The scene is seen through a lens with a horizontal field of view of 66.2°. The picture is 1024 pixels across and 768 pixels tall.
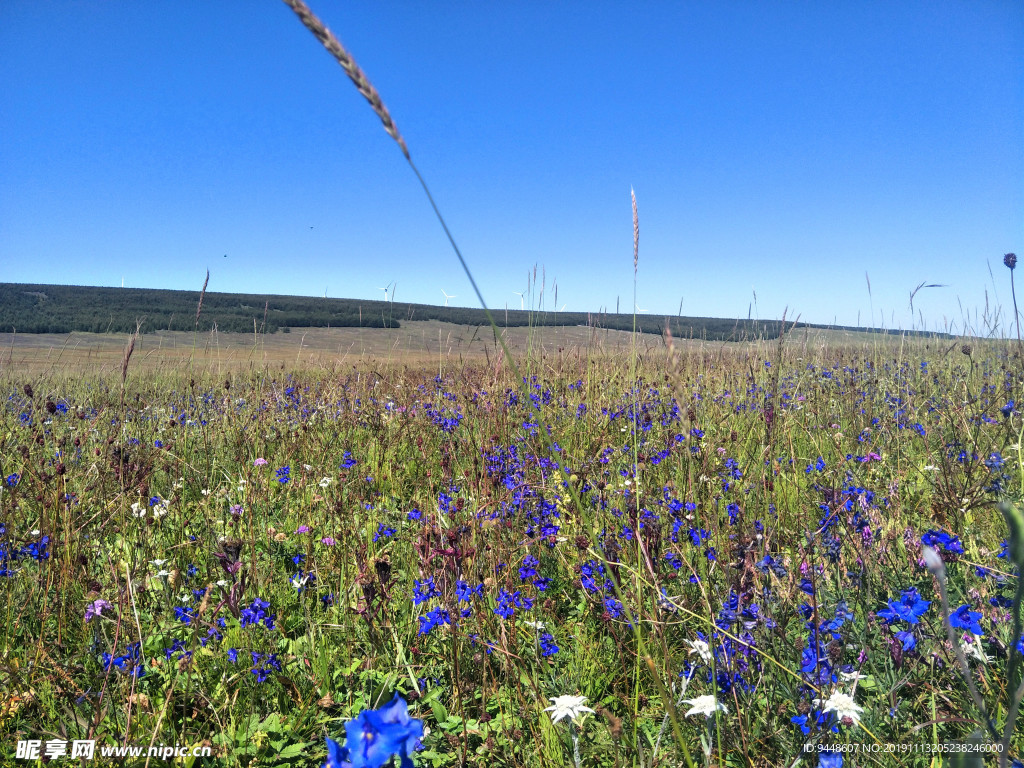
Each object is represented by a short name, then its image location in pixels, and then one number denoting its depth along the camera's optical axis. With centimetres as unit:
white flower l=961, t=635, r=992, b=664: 69
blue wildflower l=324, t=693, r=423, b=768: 42
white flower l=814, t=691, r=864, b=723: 61
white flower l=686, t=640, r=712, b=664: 69
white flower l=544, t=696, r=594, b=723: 57
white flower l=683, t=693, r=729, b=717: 60
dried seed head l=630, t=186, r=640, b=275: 65
